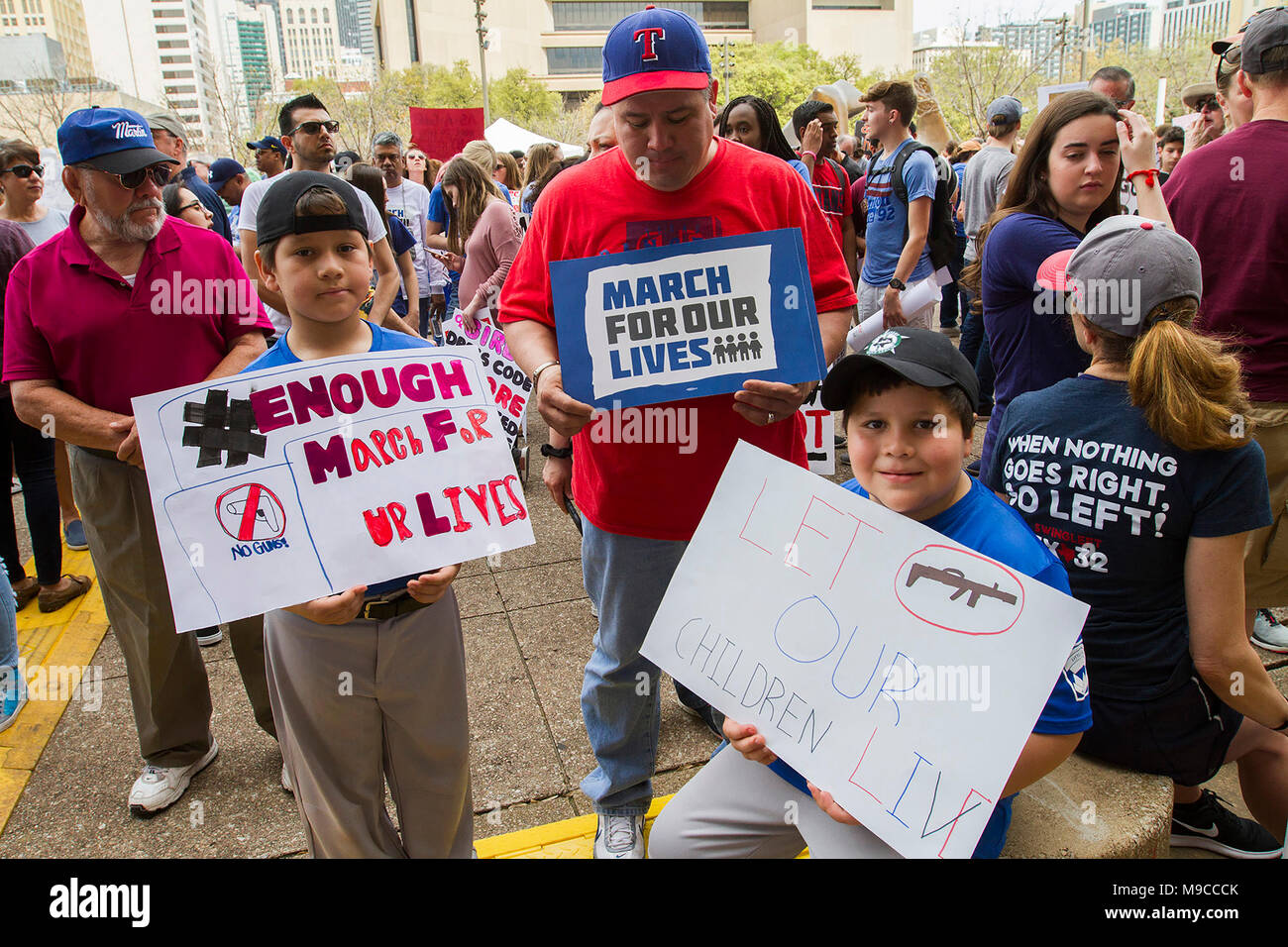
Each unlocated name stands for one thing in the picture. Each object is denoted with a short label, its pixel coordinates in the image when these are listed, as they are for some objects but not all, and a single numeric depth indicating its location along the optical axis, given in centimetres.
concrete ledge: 177
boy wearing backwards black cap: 195
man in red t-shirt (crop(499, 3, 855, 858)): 200
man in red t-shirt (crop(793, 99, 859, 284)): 585
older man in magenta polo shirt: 251
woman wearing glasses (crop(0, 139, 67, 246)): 502
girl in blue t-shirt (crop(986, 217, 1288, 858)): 178
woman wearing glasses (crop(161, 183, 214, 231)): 490
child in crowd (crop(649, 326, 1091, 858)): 156
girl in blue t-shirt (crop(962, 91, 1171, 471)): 262
